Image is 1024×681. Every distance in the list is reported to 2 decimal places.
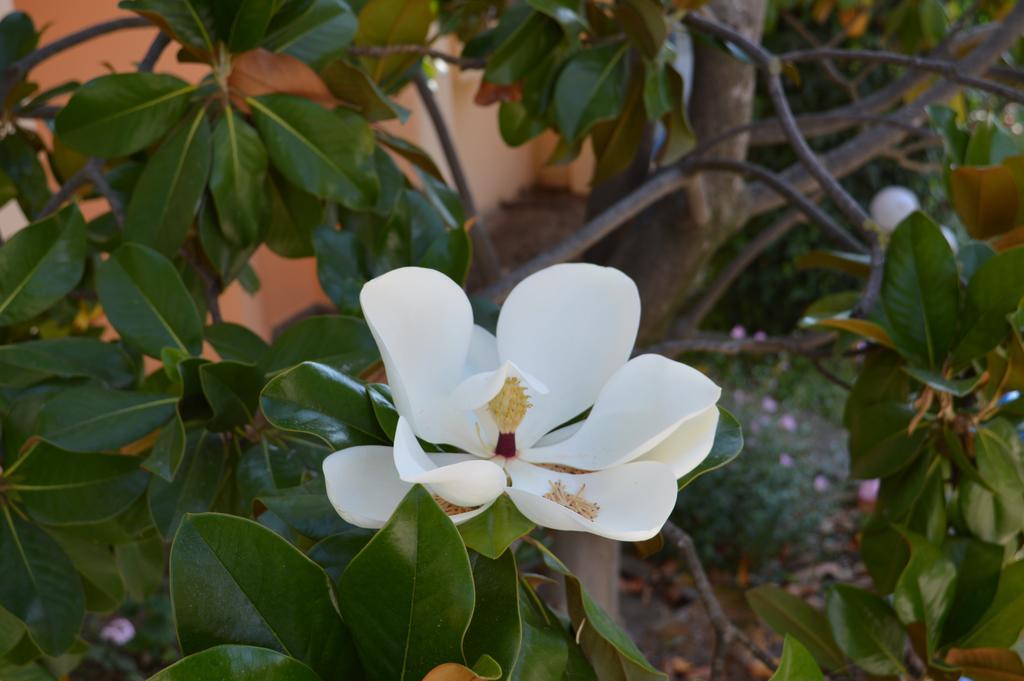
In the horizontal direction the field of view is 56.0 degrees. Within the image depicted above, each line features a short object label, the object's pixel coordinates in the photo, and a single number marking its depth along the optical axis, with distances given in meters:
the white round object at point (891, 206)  1.91
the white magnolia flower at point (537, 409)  0.49
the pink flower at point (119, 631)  2.65
